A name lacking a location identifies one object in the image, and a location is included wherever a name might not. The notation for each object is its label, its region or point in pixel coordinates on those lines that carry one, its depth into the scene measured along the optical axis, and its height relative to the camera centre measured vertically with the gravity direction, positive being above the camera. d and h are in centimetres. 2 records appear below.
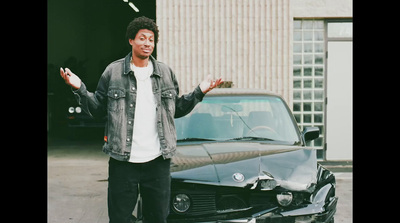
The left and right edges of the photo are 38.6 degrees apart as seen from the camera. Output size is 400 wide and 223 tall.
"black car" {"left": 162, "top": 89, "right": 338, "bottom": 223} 434 -56
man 384 -9
